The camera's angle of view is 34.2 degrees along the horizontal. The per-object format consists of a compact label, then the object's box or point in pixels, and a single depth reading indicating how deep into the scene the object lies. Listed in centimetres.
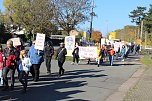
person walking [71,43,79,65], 1767
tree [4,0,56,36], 3121
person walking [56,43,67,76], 1185
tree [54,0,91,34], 2950
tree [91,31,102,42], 6881
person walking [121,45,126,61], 2357
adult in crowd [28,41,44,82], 1006
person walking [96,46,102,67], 1753
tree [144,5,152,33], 6087
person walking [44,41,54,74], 1220
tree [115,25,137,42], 8658
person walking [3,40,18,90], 821
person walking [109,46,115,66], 1849
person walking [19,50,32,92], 814
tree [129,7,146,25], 7560
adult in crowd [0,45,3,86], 816
